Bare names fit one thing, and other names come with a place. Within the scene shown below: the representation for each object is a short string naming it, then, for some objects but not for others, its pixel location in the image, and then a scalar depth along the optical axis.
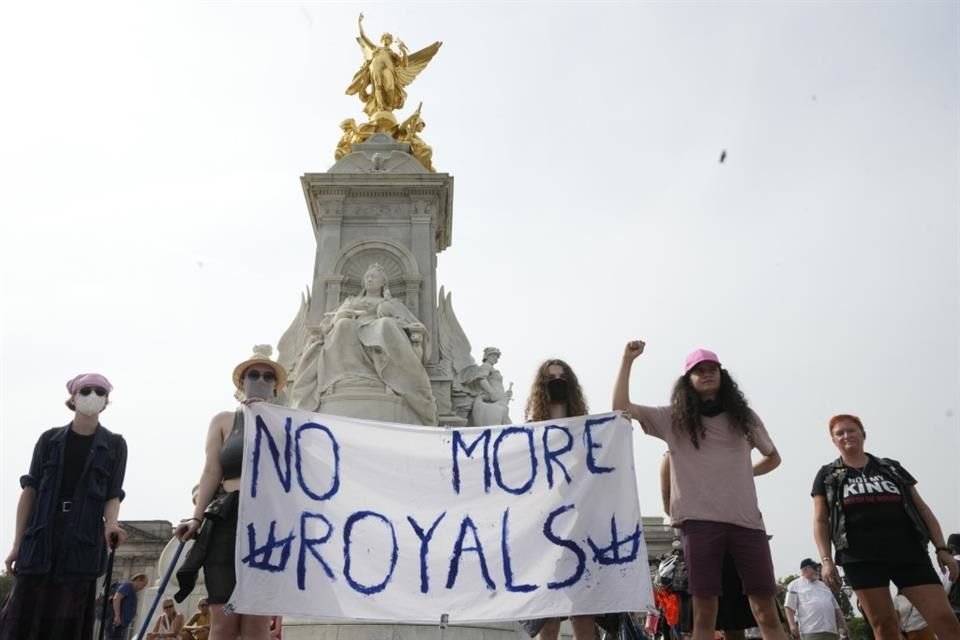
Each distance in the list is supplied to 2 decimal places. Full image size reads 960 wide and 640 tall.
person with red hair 5.39
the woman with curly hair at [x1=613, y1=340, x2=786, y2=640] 5.04
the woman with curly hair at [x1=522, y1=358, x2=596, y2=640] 6.16
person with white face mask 5.25
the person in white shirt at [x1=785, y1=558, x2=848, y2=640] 9.63
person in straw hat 5.12
